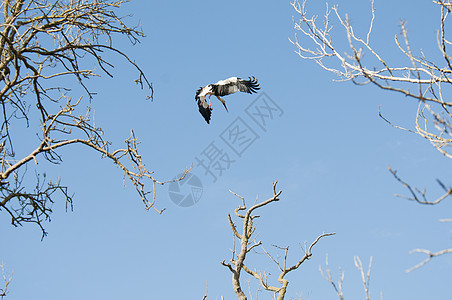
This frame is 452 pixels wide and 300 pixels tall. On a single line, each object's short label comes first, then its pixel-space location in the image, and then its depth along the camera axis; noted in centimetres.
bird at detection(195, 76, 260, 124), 1612
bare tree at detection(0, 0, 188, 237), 912
